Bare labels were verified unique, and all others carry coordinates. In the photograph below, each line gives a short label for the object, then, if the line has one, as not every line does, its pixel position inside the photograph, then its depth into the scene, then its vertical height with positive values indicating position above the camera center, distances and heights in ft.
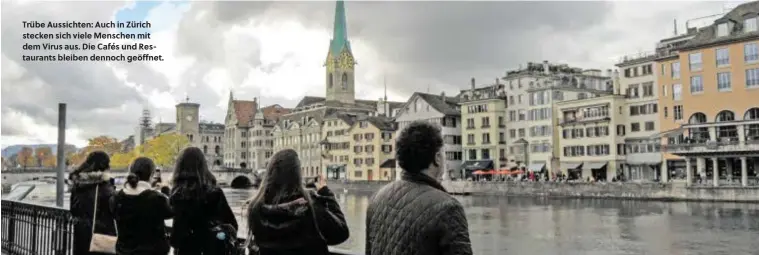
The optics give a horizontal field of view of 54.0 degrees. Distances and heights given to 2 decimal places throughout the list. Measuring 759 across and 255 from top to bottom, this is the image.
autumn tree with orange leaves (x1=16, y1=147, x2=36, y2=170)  575.46 +18.24
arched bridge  315.58 +1.64
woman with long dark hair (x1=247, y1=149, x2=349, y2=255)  16.11 -0.81
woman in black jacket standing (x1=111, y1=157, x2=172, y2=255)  20.61 -0.98
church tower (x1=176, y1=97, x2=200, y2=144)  510.17 +39.48
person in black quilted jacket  11.43 -0.53
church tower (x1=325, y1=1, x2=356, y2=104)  487.20 +74.32
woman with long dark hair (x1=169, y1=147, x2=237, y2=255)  19.57 -0.84
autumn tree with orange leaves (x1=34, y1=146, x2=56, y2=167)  557.09 +17.45
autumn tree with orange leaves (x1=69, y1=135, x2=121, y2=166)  447.42 +21.92
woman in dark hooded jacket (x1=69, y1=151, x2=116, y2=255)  23.45 -0.64
